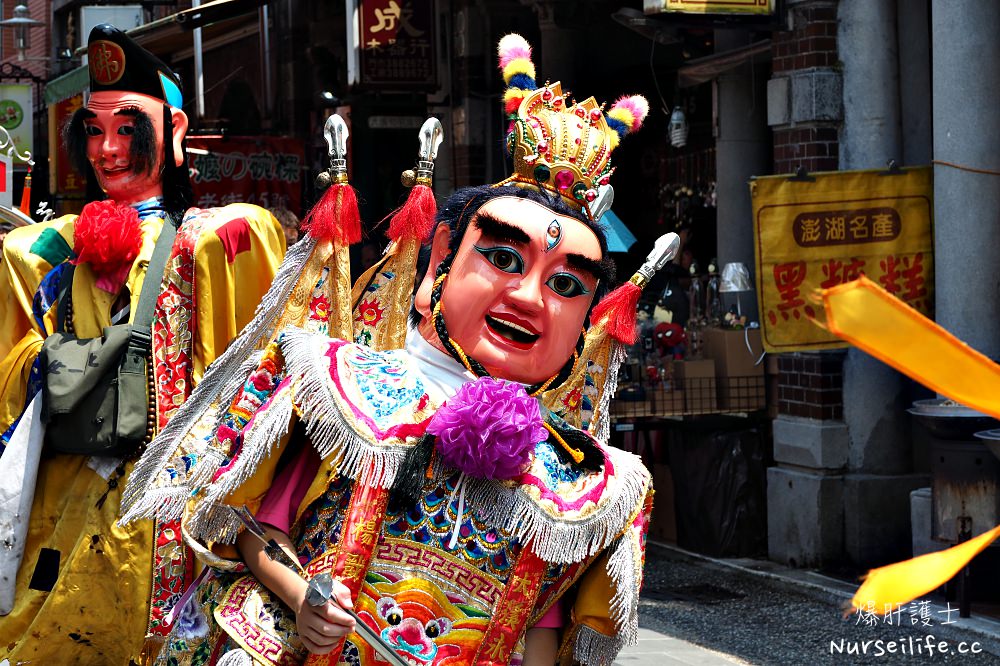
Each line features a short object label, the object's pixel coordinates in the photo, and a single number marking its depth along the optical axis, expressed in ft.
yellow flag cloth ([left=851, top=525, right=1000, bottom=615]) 5.76
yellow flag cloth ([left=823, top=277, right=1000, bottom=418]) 5.65
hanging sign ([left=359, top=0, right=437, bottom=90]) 44.50
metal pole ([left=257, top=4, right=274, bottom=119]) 60.92
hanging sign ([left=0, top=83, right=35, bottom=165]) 57.93
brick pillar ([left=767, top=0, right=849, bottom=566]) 28.60
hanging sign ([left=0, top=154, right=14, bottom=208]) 26.86
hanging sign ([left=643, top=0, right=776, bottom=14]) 27.12
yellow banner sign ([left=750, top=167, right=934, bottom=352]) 27.53
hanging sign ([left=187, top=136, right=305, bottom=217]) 49.78
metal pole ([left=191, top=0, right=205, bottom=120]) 52.60
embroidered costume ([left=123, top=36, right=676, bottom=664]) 10.20
